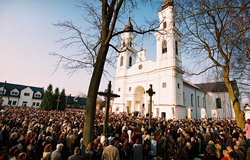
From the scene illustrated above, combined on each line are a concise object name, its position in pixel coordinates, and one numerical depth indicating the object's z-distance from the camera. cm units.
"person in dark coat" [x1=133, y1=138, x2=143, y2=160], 496
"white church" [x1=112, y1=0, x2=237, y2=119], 2481
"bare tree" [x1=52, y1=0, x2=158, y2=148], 458
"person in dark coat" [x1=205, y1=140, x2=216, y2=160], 502
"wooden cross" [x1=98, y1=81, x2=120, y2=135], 718
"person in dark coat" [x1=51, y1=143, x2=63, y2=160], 374
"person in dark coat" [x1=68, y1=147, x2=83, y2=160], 362
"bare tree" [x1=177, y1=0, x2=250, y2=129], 747
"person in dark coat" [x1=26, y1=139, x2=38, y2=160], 406
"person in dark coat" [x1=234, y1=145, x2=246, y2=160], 467
